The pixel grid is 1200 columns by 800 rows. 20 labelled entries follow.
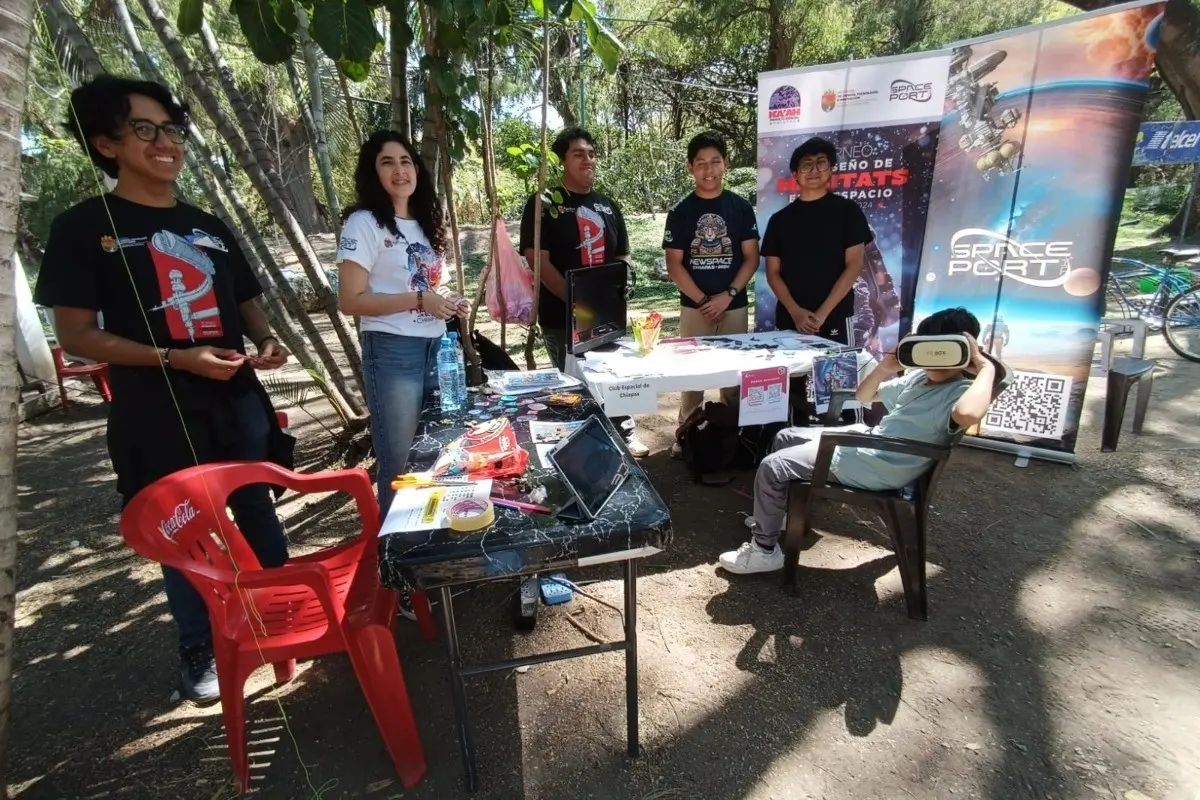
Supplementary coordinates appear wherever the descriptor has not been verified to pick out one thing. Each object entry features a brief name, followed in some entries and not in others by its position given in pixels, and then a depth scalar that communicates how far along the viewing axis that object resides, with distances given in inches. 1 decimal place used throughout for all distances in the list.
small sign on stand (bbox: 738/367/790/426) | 105.7
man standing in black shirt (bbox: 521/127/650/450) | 124.0
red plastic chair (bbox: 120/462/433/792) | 60.2
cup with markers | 114.7
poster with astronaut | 142.6
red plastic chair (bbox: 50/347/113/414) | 201.2
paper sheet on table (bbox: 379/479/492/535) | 56.0
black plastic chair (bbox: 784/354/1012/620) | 82.0
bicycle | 207.5
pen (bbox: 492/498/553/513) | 58.4
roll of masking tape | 54.6
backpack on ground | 134.0
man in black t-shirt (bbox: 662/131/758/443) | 130.7
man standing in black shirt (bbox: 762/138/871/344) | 122.6
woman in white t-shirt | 82.7
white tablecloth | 100.3
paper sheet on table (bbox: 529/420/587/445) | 76.0
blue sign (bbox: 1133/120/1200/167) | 196.2
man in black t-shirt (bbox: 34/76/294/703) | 63.7
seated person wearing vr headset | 80.2
